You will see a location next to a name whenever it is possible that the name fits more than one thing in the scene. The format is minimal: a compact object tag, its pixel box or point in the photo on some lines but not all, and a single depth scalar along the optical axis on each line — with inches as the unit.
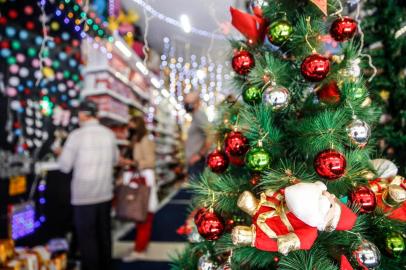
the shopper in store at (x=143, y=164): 134.8
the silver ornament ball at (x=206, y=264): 45.7
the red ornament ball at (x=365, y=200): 39.4
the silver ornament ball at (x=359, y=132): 38.8
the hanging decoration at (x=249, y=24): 49.2
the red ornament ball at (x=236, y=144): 44.0
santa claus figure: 33.5
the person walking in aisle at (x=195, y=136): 113.2
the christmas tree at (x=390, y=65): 69.2
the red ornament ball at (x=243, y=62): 46.6
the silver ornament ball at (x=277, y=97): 40.8
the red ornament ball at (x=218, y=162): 46.7
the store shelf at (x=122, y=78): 177.9
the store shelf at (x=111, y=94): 177.2
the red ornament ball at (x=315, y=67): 40.3
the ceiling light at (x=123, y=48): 190.7
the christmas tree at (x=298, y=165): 35.9
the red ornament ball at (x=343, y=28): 45.1
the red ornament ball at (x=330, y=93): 44.6
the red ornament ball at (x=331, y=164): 36.2
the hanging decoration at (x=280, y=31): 43.7
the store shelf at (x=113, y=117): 178.9
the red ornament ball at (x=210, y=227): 40.9
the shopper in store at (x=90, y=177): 101.6
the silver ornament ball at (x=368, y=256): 36.7
